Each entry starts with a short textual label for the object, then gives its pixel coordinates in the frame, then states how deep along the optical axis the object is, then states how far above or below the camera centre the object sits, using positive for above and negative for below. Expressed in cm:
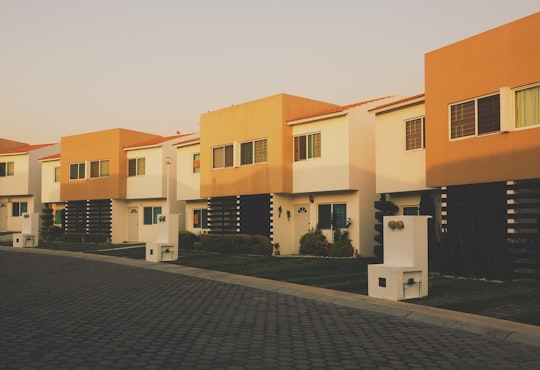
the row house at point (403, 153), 2189 +231
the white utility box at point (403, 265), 1271 -131
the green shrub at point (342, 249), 2458 -176
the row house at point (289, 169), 2534 +202
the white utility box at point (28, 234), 3403 -155
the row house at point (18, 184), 4556 +205
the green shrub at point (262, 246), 2653 -176
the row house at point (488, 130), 1584 +252
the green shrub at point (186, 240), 3112 -173
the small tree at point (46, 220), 4200 -85
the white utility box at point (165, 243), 2348 -144
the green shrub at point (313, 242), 2577 -154
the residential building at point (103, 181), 3747 +198
